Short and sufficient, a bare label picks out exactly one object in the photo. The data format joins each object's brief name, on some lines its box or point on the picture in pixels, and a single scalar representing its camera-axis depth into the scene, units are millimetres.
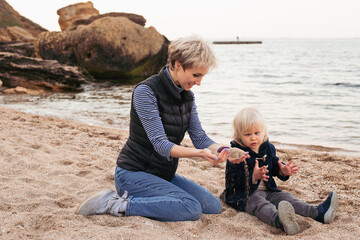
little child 3152
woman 2930
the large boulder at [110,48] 16312
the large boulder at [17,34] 29006
